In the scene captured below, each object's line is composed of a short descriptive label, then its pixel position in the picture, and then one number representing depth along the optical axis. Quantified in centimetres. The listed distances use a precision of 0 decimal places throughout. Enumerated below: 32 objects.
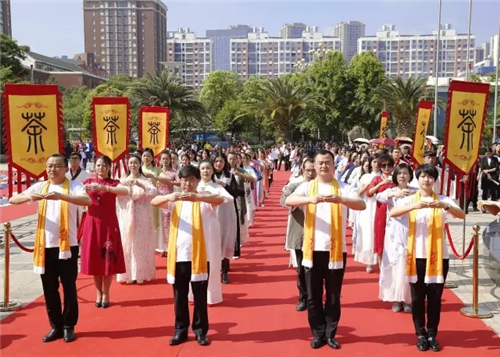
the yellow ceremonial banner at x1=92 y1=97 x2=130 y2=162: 776
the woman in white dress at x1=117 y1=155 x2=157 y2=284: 679
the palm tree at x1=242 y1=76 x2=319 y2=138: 3253
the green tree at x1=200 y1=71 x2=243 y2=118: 4922
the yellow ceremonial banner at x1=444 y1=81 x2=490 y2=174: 684
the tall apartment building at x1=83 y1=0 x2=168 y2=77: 11662
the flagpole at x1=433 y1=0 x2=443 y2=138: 2397
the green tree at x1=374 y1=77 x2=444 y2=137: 3116
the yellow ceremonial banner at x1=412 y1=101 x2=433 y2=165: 890
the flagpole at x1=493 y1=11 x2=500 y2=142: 2234
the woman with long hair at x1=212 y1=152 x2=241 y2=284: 679
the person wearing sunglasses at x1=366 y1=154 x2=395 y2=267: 621
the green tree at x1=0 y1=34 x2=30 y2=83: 3881
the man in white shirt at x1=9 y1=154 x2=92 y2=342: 486
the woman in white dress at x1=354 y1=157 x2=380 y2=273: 725
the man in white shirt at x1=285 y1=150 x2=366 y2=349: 466
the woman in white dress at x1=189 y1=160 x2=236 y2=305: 525
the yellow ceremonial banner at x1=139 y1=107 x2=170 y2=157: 1078
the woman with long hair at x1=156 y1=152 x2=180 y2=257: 822
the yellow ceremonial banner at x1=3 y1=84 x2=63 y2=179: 571
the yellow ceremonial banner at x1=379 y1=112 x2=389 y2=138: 2131
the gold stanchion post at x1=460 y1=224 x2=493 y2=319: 560
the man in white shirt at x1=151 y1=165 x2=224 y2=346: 475
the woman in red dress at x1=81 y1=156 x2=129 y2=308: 564
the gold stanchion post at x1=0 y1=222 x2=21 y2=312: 584
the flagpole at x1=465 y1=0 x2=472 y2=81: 2420
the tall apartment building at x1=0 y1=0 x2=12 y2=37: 7844
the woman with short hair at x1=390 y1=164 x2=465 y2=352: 458
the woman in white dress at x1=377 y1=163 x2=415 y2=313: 531
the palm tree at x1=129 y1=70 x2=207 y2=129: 3173
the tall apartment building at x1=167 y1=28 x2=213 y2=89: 15125
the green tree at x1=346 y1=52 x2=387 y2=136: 3753
